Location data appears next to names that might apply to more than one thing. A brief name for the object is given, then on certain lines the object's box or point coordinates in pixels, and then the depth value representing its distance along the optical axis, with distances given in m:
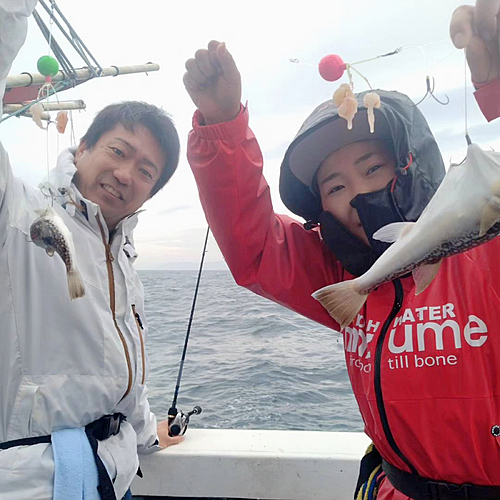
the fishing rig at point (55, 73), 0.70
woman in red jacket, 0.60
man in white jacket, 0.68
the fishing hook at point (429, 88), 0.57
